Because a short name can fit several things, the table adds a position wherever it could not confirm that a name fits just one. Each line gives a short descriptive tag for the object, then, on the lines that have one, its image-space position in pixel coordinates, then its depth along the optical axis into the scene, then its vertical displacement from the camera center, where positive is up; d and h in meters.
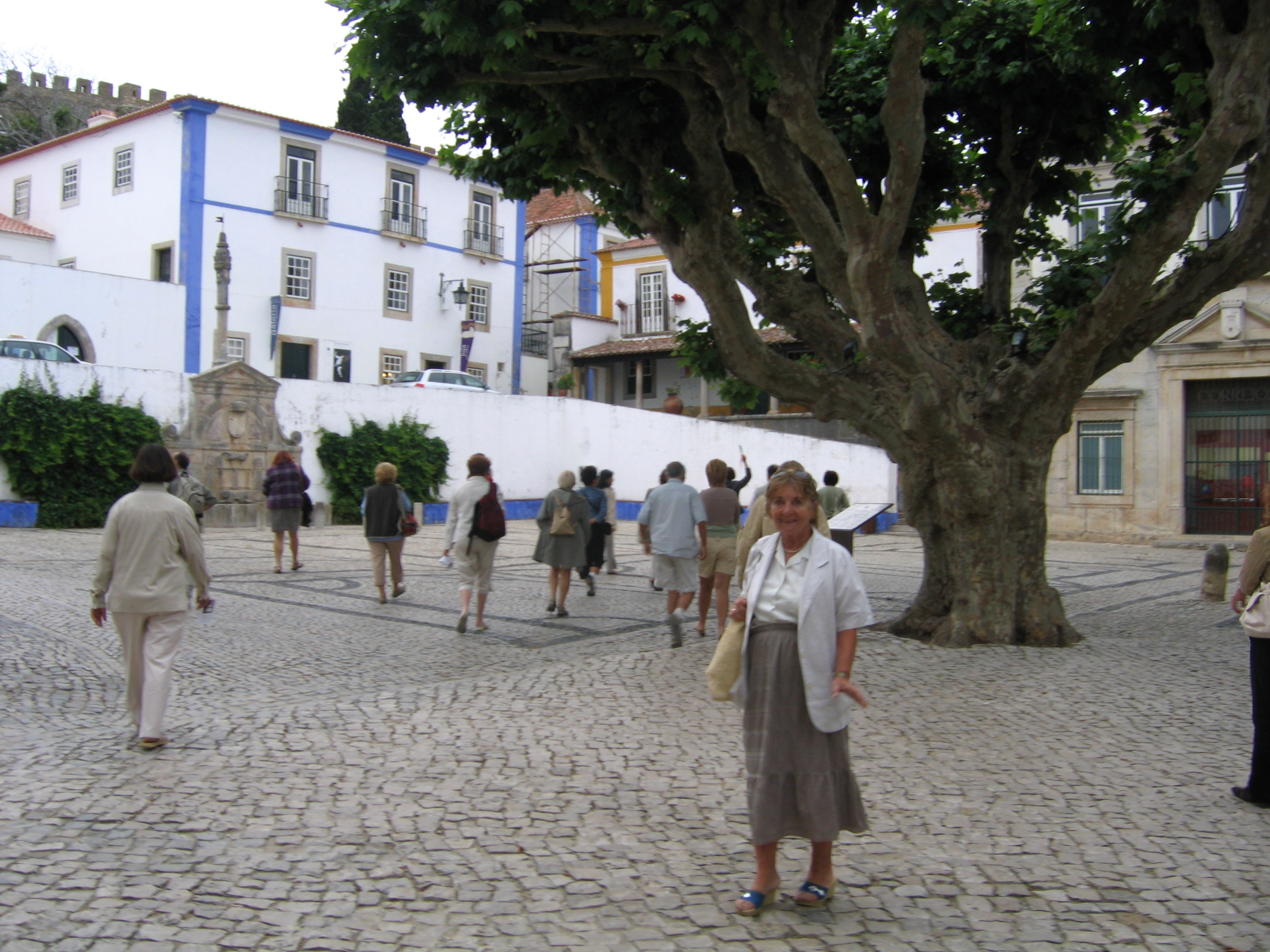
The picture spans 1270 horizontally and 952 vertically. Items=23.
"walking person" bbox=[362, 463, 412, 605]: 11.94 -0.31
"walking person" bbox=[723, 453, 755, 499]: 12.93 +0.16
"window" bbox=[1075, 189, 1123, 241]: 23.52 +6.23
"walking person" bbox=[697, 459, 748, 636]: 10.08 -0.37
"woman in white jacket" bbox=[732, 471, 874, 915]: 3.82 -0.67
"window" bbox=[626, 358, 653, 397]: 39.12 +4.17
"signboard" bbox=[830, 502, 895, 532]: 12.22 -0.20
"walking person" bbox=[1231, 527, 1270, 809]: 5.15 -0.95
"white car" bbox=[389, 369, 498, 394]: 30.81 +3.08
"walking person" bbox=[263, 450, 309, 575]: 14.41 -0.13
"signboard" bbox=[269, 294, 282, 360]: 30.91 +4.83
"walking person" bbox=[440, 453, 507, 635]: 9.96 -0.33
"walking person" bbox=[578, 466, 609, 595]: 13.75 -0.28
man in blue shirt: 9.73 -0.38
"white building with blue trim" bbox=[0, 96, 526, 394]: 28.67 +6.93
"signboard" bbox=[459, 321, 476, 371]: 35.84 +4.68
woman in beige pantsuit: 5.83 -0.51
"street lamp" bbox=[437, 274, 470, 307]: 35.28 +6.21
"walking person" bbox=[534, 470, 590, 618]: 11.09 -0.48
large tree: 8.32 +2.85
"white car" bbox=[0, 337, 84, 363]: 22.67 +2.74
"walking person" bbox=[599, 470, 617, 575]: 14.34 -0.30
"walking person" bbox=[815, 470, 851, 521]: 15.02 +0.01
